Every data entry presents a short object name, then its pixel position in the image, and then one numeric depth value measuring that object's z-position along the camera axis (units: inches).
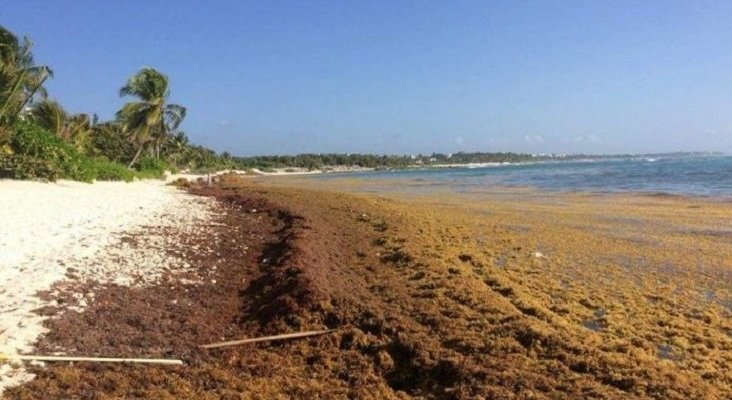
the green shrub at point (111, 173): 1125.4
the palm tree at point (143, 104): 1568.7
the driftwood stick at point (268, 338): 247.1
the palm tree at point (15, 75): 837.2
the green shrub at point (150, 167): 1526.8
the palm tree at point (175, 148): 2637.8
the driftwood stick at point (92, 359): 213.0
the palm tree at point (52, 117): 1255.3
